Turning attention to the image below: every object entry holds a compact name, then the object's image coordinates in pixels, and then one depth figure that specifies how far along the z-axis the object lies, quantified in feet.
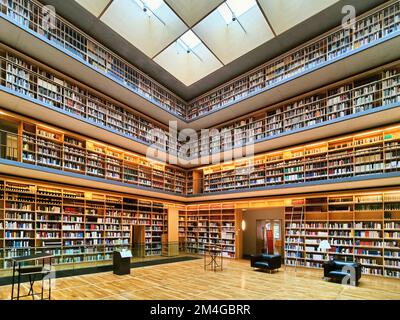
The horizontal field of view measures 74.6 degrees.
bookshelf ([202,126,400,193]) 24.23
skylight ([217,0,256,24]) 27.98
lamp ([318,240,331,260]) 23.85
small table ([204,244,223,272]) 28.04
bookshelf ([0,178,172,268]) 22.39
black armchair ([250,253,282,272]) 25.43
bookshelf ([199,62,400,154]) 23.94
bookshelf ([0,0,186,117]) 22.38
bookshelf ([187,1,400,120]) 22.89
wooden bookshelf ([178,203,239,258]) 35.94
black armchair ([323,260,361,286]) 20.73
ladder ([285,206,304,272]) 28.89
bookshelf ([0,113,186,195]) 23.80
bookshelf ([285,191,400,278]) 23.68
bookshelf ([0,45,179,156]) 22.31
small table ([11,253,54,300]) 13.74
